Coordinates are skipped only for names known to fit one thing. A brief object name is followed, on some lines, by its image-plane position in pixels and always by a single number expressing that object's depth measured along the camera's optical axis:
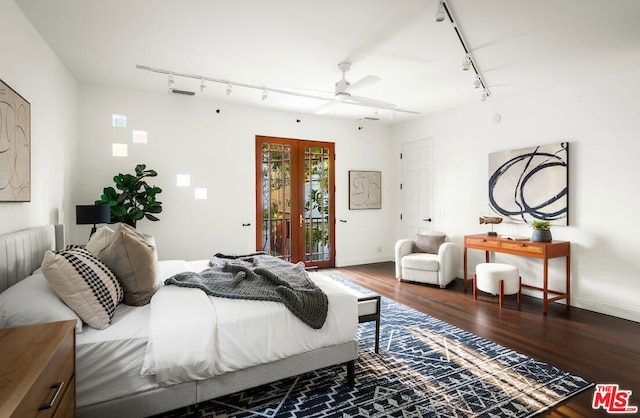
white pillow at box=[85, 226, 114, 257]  2.27
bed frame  1.77
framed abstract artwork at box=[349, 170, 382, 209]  6.61
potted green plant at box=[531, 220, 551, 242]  4.12
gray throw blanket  2.22
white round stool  4.19
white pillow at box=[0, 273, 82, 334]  1.66
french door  5.80
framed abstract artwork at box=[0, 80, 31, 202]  2.29
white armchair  5.02
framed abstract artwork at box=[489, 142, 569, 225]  4.32
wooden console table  3.95
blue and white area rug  2.10
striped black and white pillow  1.83
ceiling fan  3.63
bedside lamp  3.60
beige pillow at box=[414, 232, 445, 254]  5.50
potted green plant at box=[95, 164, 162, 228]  4.22
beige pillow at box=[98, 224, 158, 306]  2.22
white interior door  6.23
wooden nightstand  0.96
